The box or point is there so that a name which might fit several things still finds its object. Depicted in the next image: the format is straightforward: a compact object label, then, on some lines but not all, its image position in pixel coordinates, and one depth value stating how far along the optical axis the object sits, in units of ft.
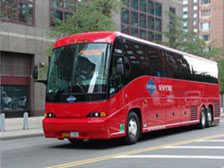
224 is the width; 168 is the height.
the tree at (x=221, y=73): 154.95
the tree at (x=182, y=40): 136.67
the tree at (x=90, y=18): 89.71
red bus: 48.24
